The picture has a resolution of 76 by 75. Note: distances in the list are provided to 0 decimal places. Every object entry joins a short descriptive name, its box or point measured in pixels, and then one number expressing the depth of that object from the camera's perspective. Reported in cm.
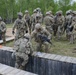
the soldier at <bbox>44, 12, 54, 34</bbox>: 942
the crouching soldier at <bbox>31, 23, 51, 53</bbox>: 687
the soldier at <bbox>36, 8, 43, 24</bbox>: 994
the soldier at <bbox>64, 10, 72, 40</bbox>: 962
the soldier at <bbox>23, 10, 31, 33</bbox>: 1097
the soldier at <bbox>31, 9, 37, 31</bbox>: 1026
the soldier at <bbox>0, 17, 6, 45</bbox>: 865
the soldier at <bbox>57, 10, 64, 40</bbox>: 968
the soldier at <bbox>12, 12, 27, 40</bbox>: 834
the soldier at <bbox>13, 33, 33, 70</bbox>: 562
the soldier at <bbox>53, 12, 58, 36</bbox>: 992
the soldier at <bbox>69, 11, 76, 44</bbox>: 899
